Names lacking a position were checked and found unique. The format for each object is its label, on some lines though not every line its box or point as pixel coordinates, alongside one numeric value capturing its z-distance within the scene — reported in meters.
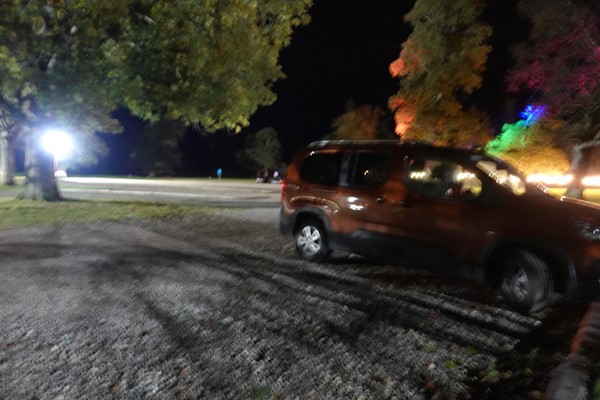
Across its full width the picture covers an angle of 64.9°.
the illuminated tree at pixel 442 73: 26.75
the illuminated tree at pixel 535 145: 20.61
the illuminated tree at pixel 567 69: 17.19
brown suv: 5.01
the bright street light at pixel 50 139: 15.91
